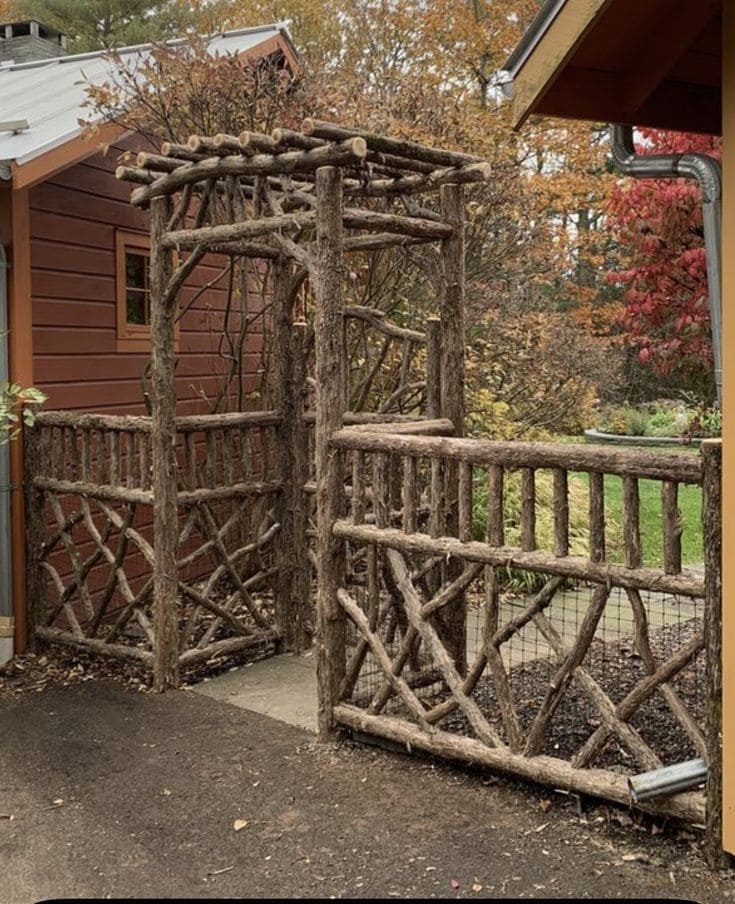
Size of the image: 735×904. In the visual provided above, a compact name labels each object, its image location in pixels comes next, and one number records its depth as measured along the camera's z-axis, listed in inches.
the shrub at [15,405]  212.2
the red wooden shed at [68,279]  243.4
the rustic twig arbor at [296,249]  190.9
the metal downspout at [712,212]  134.1
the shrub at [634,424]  705.0
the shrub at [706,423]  262.7
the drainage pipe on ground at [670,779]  139.2
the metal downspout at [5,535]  242.4
